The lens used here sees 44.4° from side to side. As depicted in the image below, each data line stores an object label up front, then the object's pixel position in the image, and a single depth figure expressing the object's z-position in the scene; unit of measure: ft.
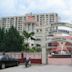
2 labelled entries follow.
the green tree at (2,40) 60.32
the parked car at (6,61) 30.01
